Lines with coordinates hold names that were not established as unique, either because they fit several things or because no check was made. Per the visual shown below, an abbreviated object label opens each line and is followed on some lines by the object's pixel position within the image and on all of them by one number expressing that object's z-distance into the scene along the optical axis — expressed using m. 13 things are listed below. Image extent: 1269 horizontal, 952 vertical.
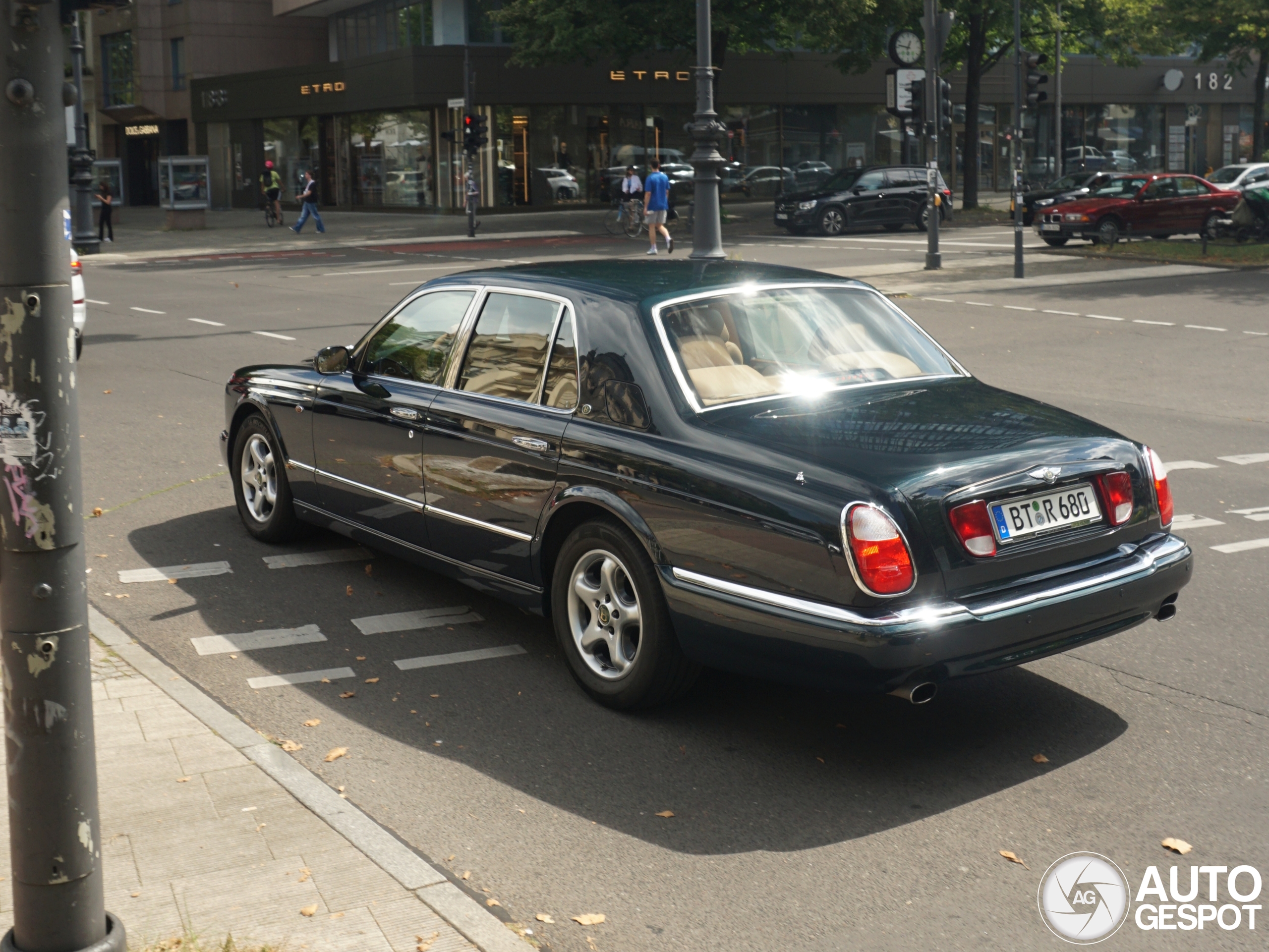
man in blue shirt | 30.73
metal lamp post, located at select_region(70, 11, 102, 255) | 28.14
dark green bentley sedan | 4.55
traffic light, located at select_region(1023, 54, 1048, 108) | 25.84
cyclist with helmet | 45.88
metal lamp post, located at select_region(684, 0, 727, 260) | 20.36
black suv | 38.25
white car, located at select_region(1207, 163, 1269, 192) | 39.06
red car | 31.09
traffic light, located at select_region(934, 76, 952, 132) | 25.42
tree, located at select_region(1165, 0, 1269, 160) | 41.88
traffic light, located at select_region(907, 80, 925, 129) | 26.19
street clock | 28.50
